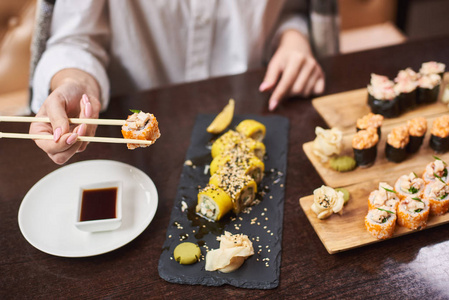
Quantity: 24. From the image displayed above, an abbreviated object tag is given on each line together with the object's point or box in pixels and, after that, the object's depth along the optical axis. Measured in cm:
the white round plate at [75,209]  66
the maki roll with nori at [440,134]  74
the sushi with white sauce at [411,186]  68
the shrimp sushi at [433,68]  84
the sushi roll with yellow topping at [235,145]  76
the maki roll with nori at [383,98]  82
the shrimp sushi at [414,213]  65
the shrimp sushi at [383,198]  66
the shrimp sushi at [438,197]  66
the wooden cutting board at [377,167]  74
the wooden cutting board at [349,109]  83
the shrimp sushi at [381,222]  64
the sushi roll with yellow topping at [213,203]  69
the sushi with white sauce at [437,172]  69
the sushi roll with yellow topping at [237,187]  70
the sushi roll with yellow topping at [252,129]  80
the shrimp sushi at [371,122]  77
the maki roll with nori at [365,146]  74
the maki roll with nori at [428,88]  83
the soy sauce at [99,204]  68
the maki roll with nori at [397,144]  74
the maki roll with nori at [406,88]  82
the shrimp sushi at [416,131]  75
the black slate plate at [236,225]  64
